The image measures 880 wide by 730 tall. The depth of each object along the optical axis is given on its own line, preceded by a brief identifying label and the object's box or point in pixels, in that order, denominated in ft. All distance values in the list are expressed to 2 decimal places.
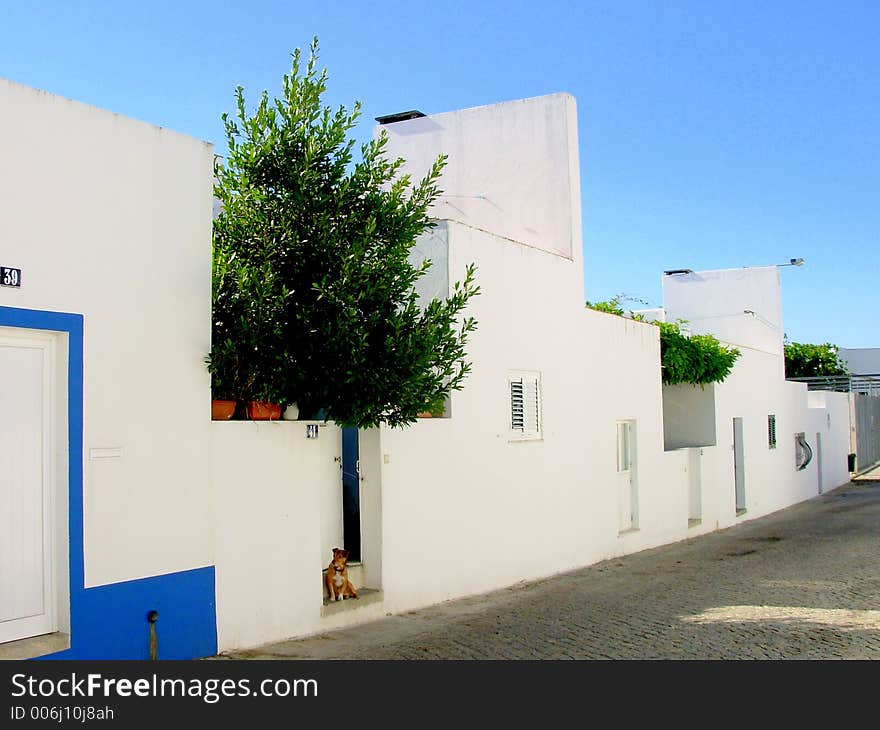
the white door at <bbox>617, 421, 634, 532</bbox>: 51.44
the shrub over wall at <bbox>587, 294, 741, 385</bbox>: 58.90
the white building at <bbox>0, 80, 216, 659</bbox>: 21.20
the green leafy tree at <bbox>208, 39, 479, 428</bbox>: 27.02
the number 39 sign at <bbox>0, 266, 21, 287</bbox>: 20.61
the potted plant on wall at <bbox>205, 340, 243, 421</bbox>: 25.81
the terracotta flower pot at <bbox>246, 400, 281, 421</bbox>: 27.28
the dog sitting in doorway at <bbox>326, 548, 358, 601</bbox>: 29.73
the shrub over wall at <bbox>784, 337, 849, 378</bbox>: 141.08
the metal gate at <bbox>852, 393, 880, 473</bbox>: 129.49
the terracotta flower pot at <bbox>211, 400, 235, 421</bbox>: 26.26
